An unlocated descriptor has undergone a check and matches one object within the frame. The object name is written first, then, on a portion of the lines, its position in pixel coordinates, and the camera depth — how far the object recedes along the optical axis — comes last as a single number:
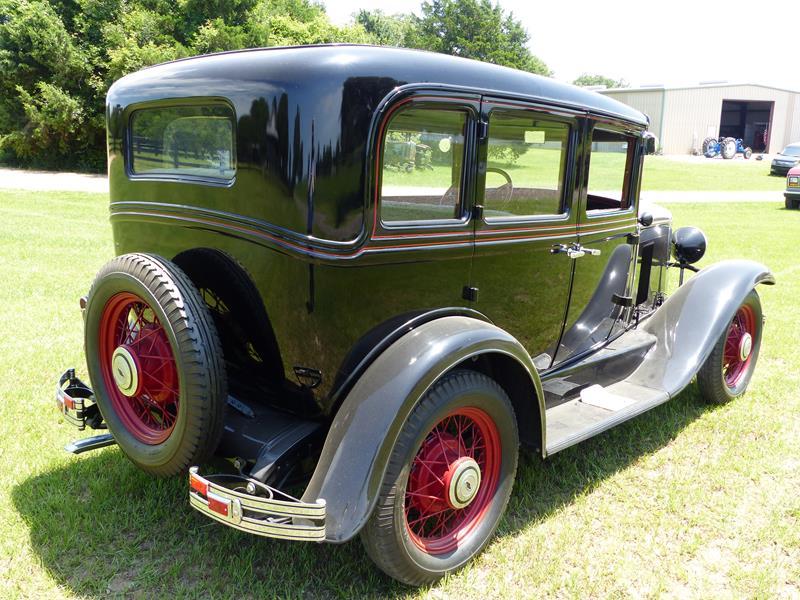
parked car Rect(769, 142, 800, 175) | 24.09
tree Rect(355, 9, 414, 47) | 68.00
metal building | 35.41
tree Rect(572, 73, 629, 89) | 100.38
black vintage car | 2.28
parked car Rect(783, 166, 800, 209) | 15.76
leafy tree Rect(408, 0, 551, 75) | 32.66
